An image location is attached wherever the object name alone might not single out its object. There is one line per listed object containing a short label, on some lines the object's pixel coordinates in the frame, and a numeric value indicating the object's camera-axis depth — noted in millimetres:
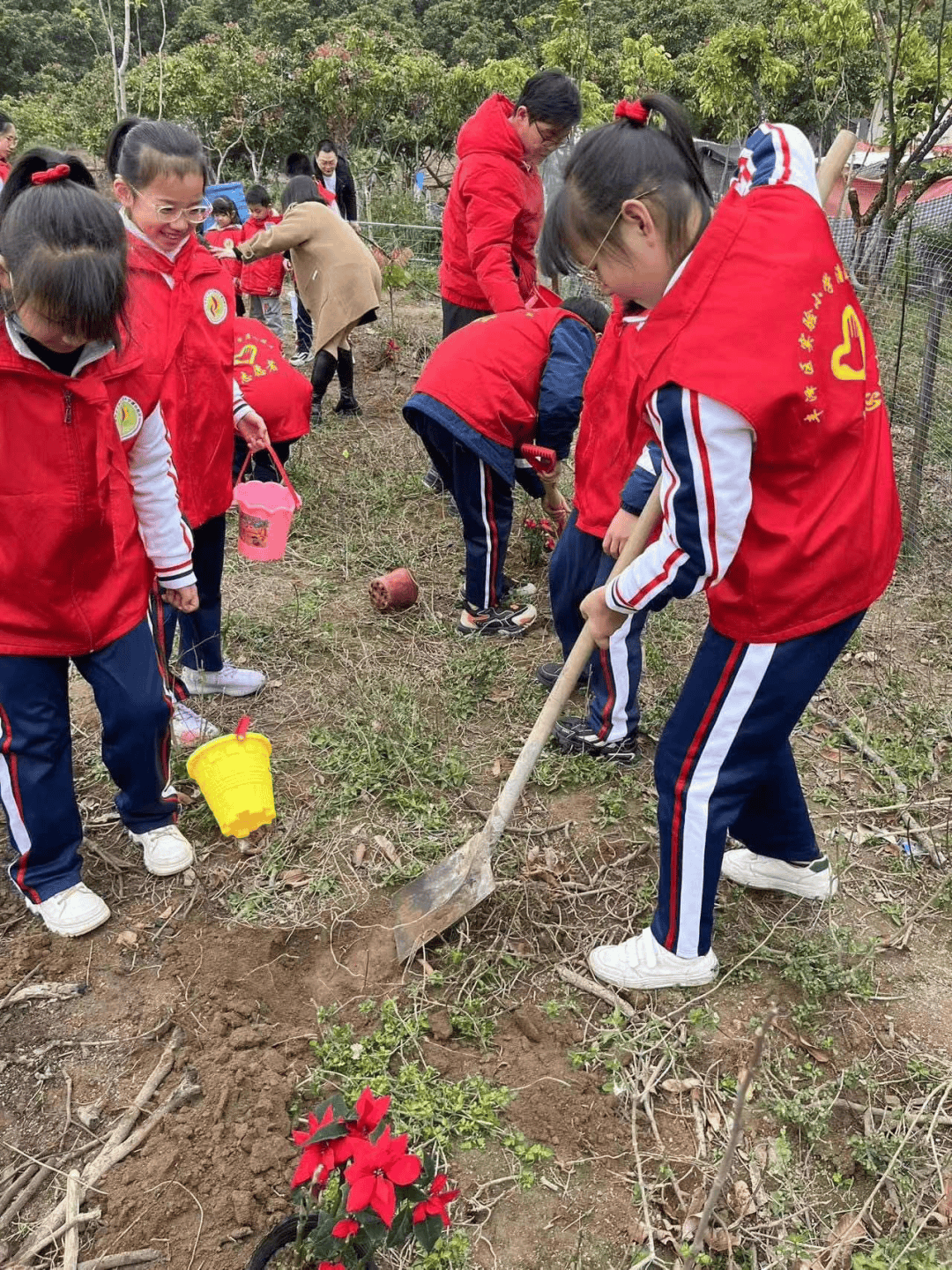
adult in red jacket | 3637
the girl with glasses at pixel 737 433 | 1486
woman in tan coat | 5715
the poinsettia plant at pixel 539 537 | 4172
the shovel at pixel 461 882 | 2270
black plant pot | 1562
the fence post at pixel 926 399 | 4113
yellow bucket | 2549
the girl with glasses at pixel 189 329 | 2447
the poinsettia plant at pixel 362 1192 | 1345
